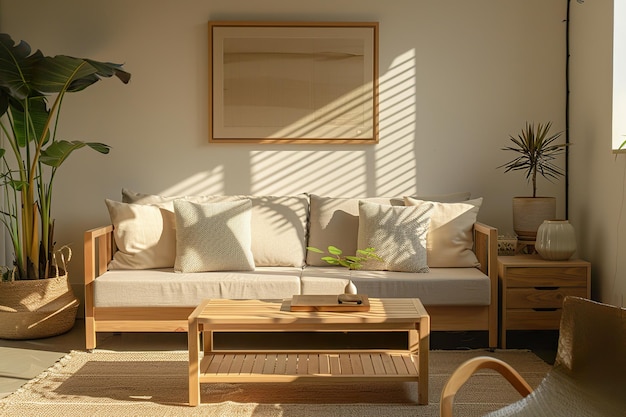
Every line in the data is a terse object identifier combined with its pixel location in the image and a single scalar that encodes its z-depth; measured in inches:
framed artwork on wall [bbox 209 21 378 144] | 197.9
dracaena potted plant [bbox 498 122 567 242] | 183.0
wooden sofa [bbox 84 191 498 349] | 162.1
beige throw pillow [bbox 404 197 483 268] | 177.8
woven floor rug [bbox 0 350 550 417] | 123.8
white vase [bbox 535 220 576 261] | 169.8
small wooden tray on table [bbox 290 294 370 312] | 130.1
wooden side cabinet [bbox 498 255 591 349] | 166.1
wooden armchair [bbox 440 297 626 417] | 87.7
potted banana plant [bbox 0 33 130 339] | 166.4
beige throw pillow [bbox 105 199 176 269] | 177.2
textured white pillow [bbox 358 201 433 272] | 169.9
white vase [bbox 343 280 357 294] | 137.6
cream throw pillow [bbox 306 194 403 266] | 183.9
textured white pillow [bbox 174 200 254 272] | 171.3
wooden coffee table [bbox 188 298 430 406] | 125.1
